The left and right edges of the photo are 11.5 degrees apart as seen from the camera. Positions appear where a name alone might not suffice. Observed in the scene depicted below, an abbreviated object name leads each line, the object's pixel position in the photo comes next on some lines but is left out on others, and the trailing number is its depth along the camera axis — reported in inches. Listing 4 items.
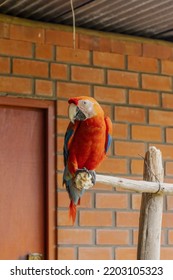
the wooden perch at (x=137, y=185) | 118.4
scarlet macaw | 118.5
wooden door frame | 181.5
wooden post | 123.3
